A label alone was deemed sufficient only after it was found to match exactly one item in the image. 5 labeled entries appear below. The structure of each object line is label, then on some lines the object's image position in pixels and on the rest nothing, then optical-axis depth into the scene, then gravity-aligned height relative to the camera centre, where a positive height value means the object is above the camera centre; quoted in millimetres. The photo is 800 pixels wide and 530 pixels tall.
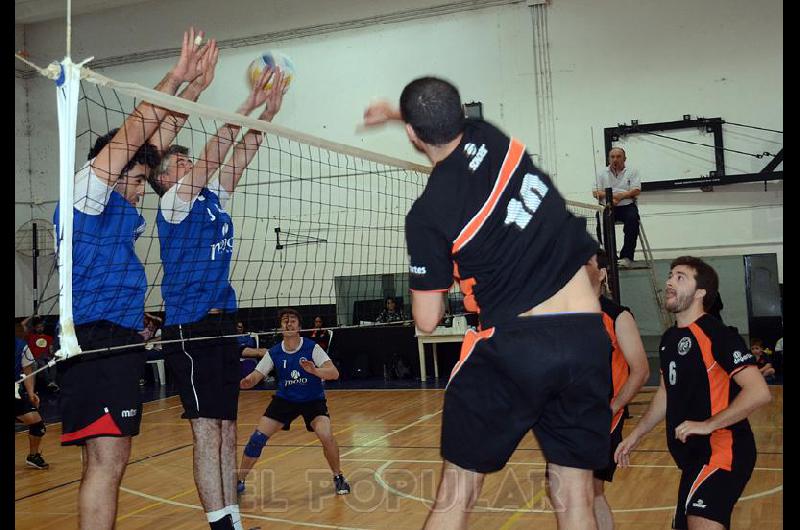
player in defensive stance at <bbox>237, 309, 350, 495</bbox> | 6301 -985
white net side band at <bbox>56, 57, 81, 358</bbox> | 3037 +416
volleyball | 4523 +1267
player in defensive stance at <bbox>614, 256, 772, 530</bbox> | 3273 -600
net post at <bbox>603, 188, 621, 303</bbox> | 8078 +308
